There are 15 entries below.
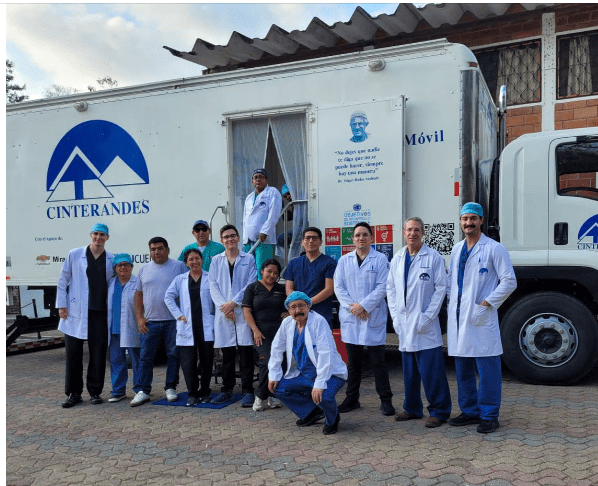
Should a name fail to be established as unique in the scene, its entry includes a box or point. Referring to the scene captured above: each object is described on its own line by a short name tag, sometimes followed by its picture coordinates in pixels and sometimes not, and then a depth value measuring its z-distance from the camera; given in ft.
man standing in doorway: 22.17
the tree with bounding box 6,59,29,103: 90.59
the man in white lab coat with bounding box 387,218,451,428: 16.46
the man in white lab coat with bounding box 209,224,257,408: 19.63
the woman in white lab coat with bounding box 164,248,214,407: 19.84
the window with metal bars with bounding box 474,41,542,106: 34.24
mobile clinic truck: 20.57
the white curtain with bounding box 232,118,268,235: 24.13
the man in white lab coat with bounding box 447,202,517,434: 15.71
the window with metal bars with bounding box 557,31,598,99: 32.78
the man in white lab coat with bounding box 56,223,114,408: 20.53
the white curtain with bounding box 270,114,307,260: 23.08
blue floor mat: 19.45
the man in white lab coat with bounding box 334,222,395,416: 17.99
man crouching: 16.26
